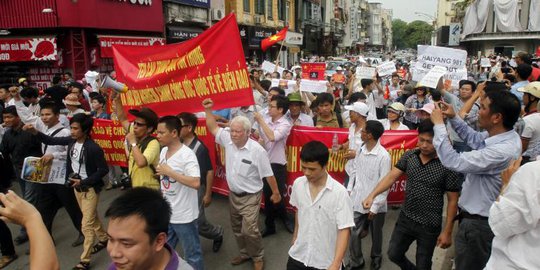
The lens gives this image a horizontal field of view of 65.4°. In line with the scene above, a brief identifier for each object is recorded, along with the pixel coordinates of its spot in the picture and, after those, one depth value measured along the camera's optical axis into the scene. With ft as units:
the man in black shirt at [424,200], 11.46
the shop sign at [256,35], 95.20
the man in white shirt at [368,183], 13.38
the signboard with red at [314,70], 41.04
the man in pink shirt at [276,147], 17.60
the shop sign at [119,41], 54.09
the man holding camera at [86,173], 15.26
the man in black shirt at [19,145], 16.75
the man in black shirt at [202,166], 15.48
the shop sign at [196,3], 69.76
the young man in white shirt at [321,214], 9.74
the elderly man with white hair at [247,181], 14.32
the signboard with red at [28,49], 51.52
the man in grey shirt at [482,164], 9.67
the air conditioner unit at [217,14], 79.00
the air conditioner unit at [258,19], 98.30
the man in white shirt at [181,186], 12.44
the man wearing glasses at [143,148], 13.08
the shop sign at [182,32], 68.08
